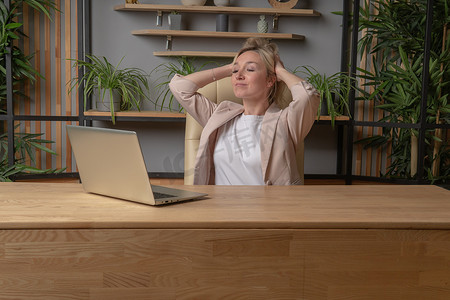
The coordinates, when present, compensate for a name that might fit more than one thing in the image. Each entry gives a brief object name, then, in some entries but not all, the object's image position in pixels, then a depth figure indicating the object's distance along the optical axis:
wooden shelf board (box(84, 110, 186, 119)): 3.43
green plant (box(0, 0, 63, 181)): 3.23
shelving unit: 3.65
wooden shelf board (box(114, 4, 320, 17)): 3.63
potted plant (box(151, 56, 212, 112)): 3.83
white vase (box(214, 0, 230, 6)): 3.71
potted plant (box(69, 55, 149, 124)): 3.44
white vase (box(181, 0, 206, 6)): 3.65
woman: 2.10
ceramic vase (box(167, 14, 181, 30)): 3.66
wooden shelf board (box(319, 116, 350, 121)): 3.45
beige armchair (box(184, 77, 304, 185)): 2.31
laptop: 1.26
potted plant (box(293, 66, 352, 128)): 3.44
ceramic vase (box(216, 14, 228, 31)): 3.71
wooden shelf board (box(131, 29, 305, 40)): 3.66
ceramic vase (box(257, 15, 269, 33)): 3.74
